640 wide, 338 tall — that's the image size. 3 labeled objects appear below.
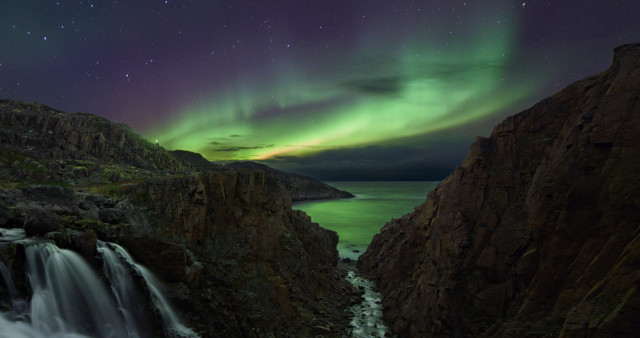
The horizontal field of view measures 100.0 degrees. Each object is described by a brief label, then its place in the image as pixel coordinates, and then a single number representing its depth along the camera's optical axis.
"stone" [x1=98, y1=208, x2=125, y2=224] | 20.03
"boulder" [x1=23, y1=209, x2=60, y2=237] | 15.29
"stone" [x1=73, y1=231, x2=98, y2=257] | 15.18
